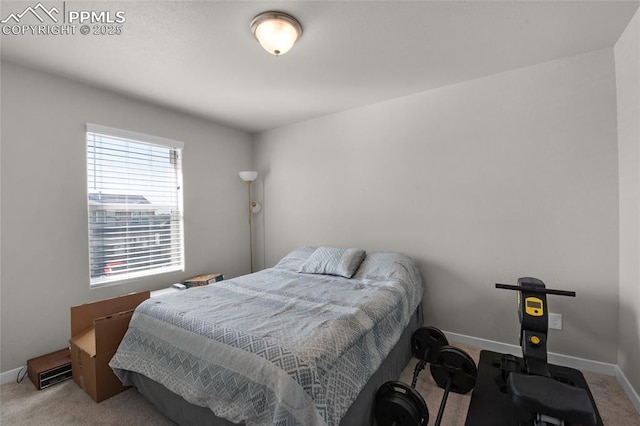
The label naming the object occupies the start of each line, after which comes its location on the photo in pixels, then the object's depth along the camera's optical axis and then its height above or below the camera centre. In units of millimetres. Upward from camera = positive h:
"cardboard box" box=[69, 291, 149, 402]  1919 -917
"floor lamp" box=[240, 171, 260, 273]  3755 +347
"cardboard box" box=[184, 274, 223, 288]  3166 -740
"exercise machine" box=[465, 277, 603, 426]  1264 -911
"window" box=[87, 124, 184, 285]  2695 +132
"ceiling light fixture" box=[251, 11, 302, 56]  1721 +1154
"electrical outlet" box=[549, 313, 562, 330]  2283 -915
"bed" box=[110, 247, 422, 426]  1265 -725
